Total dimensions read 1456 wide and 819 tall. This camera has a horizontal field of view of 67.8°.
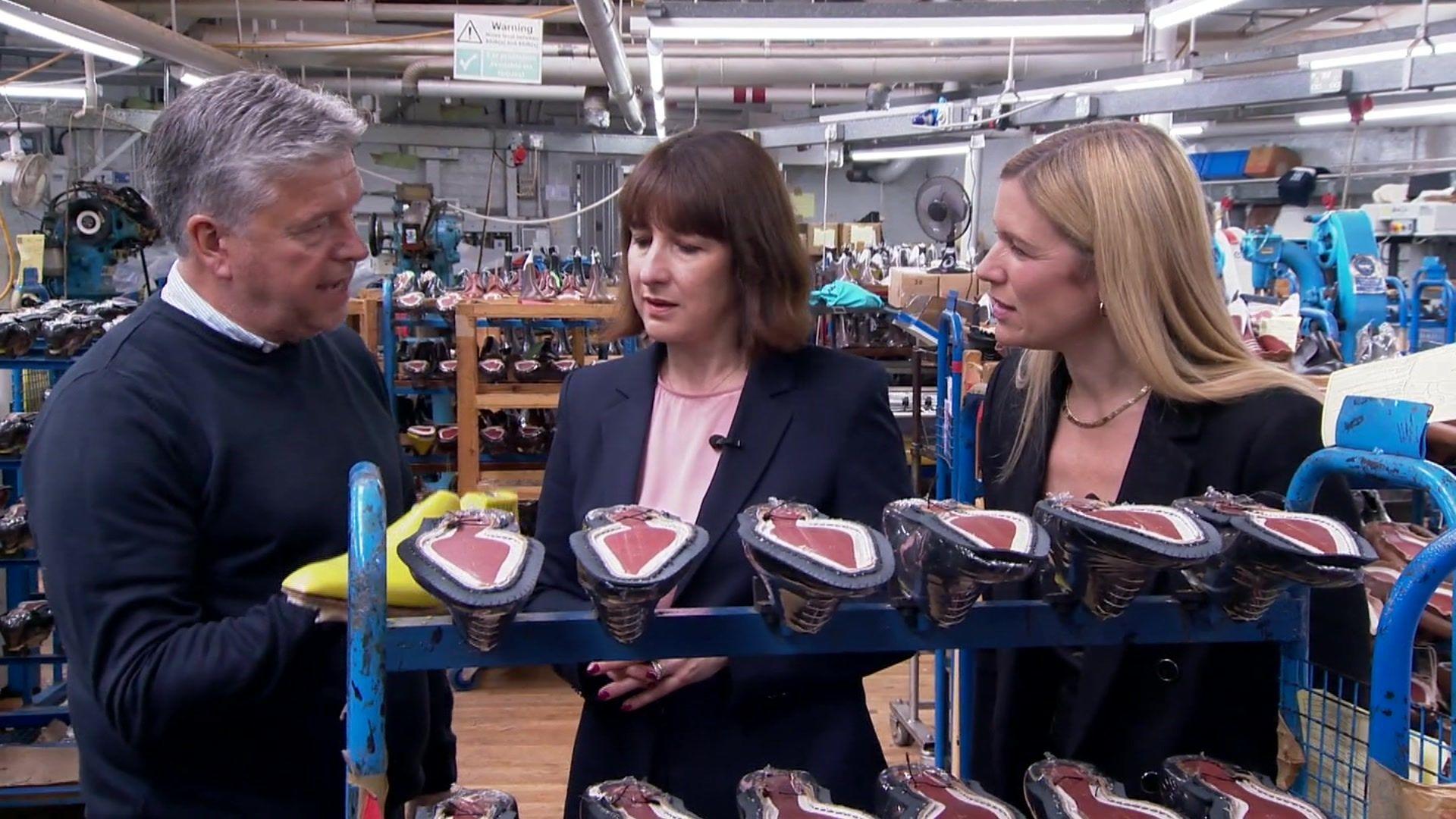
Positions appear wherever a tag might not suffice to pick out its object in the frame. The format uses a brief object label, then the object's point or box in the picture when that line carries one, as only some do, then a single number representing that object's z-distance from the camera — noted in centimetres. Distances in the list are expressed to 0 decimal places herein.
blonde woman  129
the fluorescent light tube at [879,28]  487
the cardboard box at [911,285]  554
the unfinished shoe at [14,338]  358
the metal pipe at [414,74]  950
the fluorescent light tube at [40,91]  726
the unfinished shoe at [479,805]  107
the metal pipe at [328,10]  827
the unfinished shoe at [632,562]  98
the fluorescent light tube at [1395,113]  758
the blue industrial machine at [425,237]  725
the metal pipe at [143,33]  532
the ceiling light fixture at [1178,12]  462
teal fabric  492
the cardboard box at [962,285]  564
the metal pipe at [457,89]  988
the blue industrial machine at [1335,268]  531
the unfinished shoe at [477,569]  95
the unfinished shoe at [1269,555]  103
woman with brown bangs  151
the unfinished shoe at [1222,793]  105
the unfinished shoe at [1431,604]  179
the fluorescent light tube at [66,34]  501
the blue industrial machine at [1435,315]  564
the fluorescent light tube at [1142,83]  566
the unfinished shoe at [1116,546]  101
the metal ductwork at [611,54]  541
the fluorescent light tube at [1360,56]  485
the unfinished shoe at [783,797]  107
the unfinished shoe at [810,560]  98
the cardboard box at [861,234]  865
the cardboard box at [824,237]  883
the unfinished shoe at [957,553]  100
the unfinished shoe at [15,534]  351
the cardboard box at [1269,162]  1132
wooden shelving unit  482
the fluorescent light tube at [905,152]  877
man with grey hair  122
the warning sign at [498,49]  561
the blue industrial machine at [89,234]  598
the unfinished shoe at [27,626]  363
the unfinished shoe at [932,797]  107
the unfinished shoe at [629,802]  108
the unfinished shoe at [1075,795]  107
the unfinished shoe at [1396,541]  188
